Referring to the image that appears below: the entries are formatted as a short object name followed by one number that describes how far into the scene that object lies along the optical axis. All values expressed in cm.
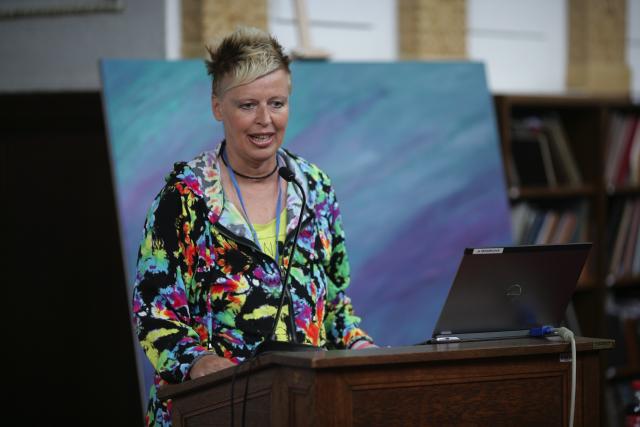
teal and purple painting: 869
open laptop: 470
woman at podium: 511
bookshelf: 1126
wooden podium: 410
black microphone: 441
